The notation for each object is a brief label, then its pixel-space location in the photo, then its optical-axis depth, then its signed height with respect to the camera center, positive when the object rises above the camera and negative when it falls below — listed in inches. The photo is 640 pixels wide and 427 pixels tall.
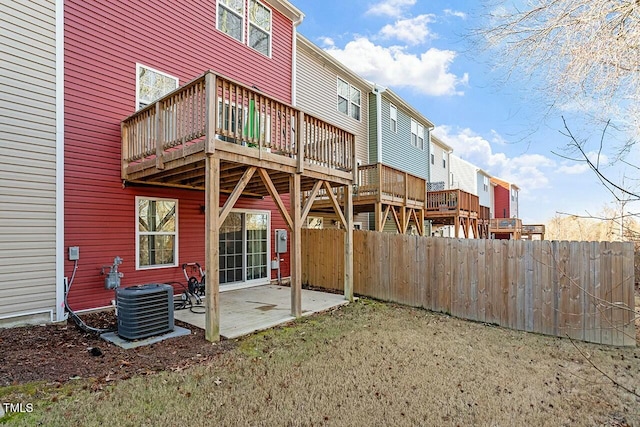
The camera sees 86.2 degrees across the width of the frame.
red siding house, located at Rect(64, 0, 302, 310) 243.0 +72.5
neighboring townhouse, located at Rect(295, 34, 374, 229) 461.4 +195.1
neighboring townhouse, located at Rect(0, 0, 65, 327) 211.5 +40.2
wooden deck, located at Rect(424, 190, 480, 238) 580.4 +28.6
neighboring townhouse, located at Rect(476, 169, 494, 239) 801.6 +105.0
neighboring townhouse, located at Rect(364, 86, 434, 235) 440.8 +121.3
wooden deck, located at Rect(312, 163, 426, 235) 427.5 +39.2
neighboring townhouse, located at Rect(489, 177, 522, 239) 1411.2 +106.6
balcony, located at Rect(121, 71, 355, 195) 197.9 +57.4
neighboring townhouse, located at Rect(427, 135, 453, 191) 800.3 +154.4
